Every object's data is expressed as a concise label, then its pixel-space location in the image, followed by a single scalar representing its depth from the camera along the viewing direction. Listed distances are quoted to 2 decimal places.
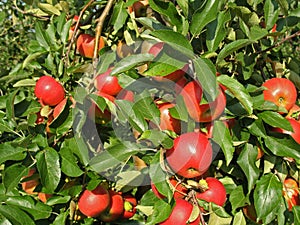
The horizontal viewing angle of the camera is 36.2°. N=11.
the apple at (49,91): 1.06
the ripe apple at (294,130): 1.05
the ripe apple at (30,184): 1.12
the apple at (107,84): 1.03
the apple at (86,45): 1.26
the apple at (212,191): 0.97
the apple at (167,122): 0.97
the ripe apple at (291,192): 1.11
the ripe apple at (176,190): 0.96
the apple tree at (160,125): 0.91
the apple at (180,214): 0.92
